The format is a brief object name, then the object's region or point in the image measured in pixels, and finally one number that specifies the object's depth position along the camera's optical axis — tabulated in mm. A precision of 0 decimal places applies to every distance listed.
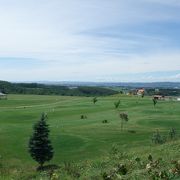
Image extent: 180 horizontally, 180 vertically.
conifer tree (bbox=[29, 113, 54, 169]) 28361
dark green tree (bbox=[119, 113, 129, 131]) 47739
